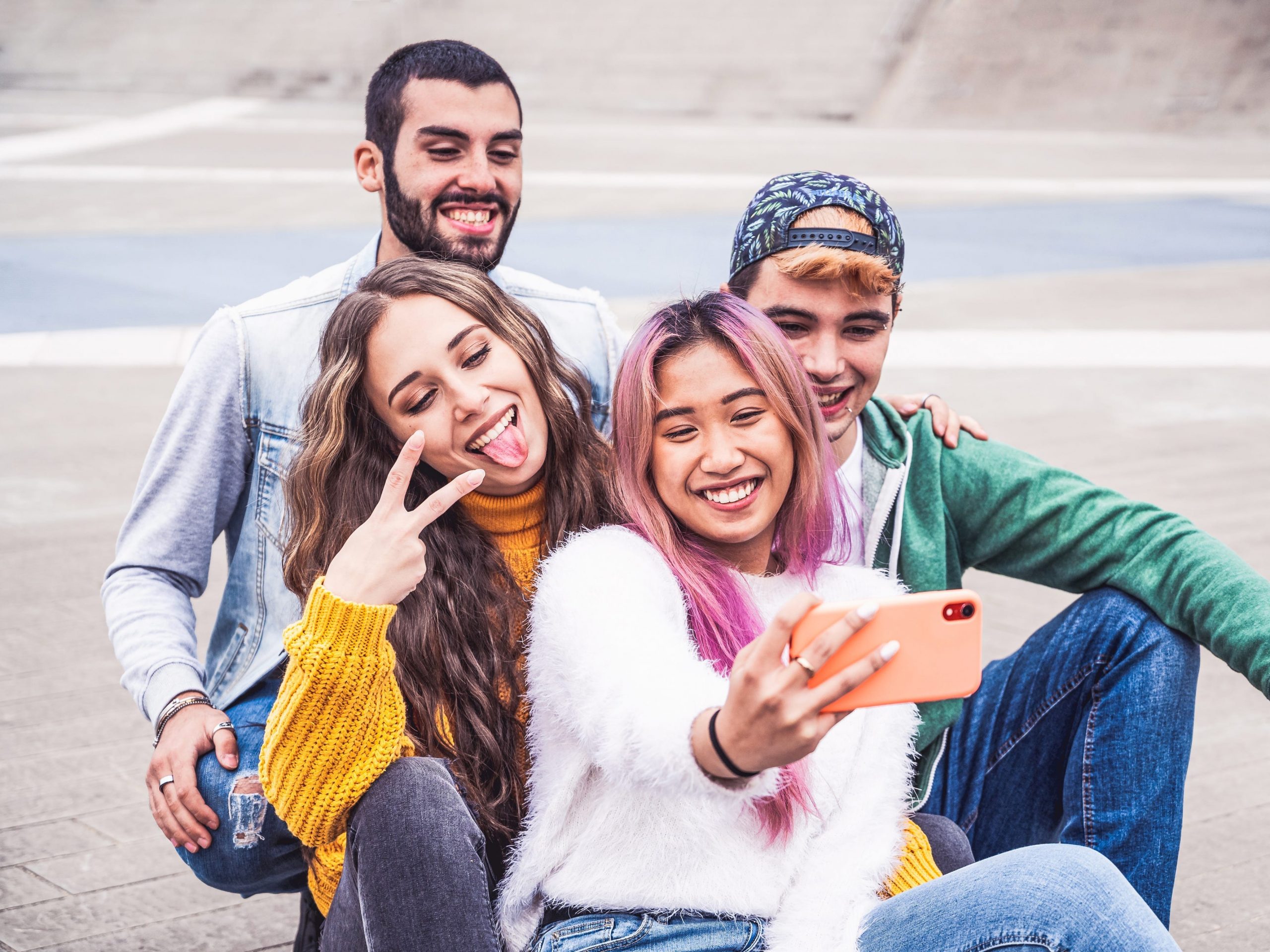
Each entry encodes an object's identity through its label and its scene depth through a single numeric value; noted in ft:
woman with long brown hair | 6.09
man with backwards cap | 7.75
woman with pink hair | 5.66
